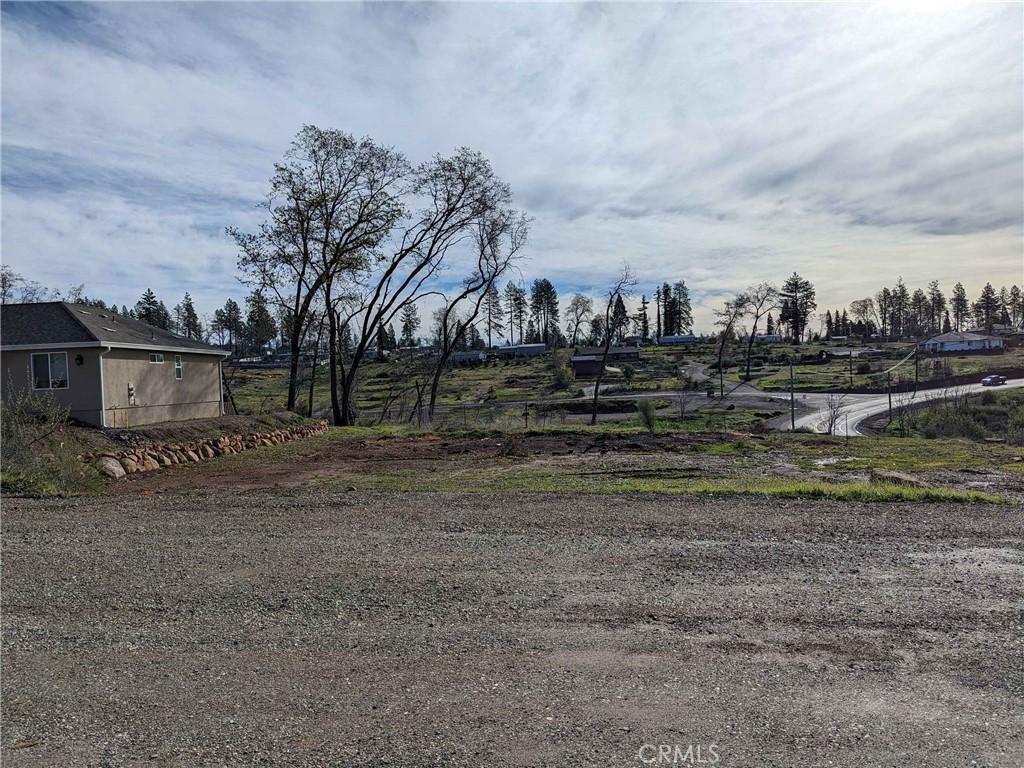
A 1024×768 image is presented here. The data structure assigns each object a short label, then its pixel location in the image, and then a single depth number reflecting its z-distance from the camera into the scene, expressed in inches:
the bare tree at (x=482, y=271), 1266.0
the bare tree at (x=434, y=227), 1165.1
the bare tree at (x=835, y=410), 1136.7
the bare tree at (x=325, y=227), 1032.2
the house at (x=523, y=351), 3848.4
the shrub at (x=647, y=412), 930.2
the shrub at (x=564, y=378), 2345.5
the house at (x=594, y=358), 3040.6
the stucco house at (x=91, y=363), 690.2
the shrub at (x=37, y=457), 460.4
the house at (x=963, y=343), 3211.1
